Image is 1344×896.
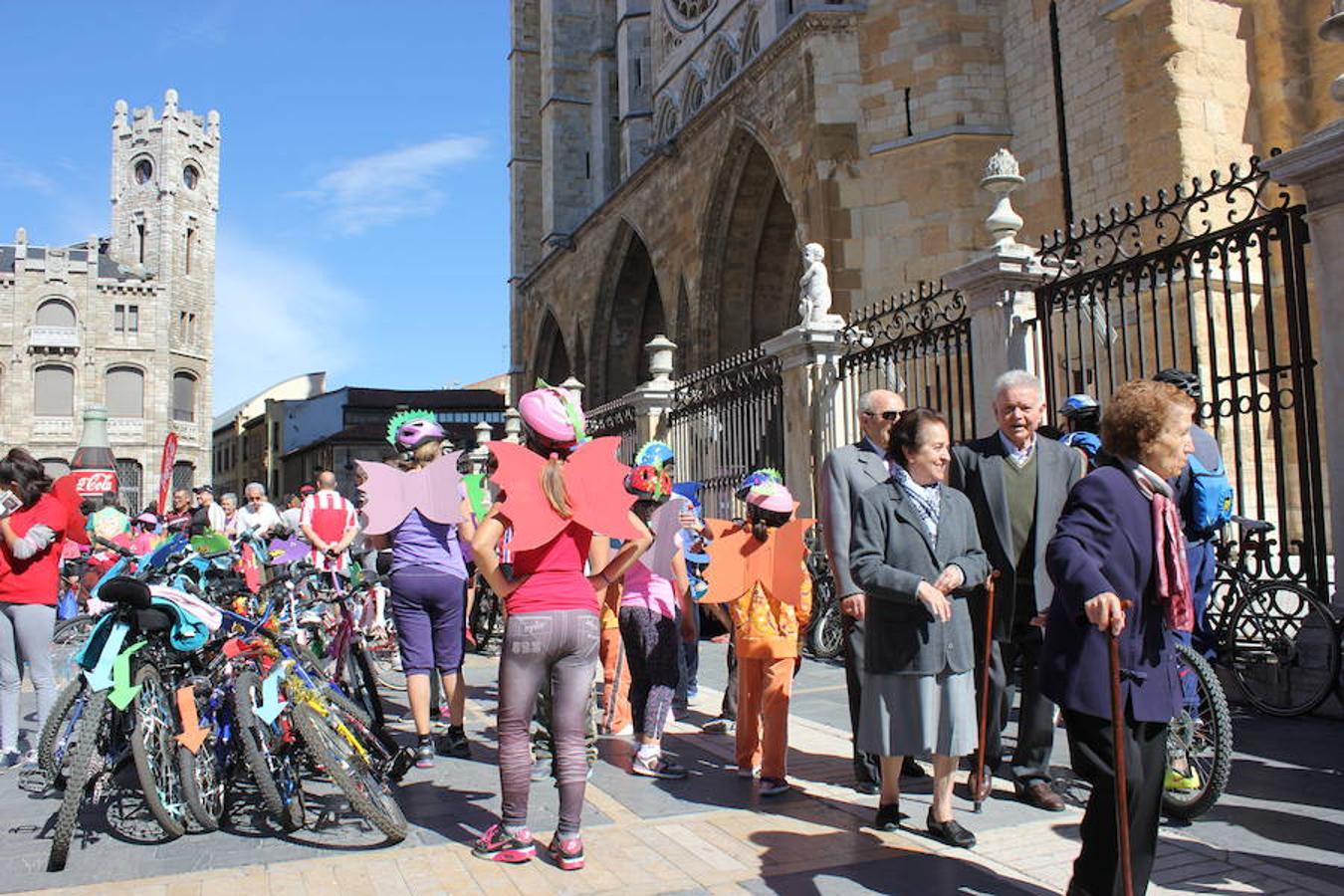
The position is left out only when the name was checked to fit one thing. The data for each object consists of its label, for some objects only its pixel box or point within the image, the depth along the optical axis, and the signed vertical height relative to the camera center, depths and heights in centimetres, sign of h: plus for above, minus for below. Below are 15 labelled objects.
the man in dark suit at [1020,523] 469 +5
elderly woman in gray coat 401 -29
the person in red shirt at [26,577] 560 -14
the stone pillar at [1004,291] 765 +172
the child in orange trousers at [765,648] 499 -51
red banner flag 1673 +150
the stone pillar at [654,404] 1517 +188
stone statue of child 1062 +233
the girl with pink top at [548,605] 397 -23
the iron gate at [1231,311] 625 +137
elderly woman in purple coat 310 -22
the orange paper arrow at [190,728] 429 -70
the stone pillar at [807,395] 1058 +138
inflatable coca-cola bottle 2502 +268
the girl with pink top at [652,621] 557 -42
